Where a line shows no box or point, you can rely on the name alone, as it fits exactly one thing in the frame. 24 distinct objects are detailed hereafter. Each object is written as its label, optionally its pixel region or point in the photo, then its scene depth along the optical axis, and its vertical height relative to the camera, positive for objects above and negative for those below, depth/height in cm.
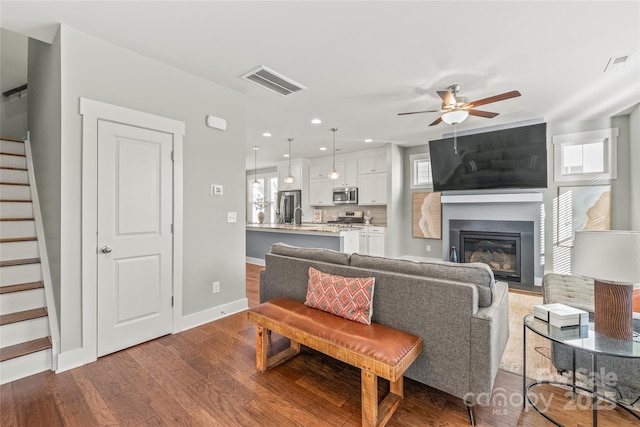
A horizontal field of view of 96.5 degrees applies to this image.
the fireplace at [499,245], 482 -61
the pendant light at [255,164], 683 +150
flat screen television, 443 +88
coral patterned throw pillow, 200 -62
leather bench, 159 -81
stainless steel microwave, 702 +41
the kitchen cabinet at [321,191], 757 +54
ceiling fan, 313 +120
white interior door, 245 -22
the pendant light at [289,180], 653 +73
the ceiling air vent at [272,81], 297 +146
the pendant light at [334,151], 526 +141
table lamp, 143 -31
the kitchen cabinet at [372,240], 631 -64
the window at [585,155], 431 +89
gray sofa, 167 -66
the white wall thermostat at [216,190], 328 +25
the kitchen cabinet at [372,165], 655 +111
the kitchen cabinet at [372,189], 651 +54
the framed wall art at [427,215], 602 -8
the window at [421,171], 625 +91
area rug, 186 -121
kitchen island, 485 -51
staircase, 218 -62
